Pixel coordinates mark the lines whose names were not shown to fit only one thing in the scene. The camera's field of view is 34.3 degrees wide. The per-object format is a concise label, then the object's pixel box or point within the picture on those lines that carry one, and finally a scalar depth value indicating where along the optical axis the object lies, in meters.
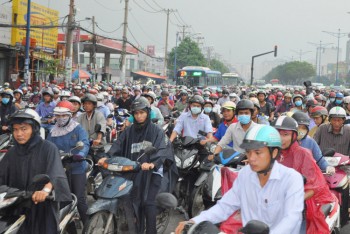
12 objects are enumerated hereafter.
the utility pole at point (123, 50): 40.14
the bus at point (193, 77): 38.91
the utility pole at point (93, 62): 39.19
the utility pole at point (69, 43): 26.21
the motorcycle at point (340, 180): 6.16
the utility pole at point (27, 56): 23.56
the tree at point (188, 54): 80.81
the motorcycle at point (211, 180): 5.76
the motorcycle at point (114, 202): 5.11
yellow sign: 33.50
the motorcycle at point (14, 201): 3.98
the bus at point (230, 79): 49.25
